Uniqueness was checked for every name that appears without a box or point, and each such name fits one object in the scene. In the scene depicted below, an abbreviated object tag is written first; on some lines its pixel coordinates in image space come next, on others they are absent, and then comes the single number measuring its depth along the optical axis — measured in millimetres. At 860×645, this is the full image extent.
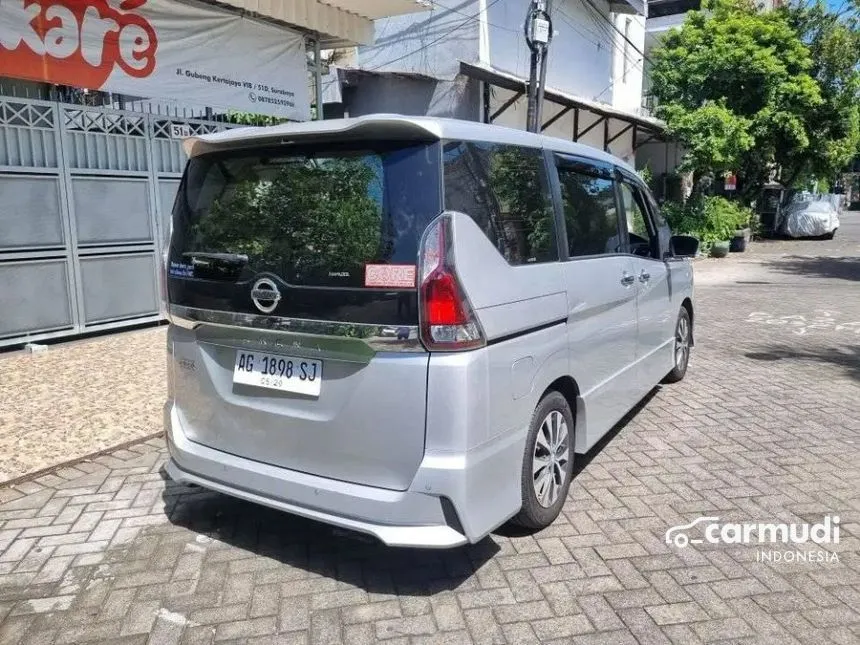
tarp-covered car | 25109
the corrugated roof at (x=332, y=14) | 8438
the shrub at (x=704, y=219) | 19844
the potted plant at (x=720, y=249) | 19422
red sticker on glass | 2680
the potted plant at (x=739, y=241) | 20922
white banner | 6539
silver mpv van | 2713
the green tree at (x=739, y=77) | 19844
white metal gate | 6746
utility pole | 10560
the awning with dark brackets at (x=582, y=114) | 12898
